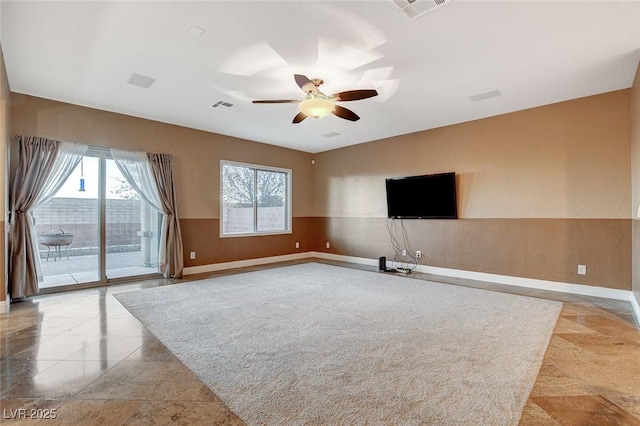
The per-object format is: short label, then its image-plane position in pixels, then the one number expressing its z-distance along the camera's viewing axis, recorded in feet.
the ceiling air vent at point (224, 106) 15.34
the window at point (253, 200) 21.86
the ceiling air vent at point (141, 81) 12.43
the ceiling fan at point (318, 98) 11.19
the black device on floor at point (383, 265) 20.58
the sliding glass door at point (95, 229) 15.11
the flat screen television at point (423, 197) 18.93
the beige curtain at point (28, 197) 13.35
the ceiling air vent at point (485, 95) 14.05
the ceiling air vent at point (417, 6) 8.04
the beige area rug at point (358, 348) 6.10
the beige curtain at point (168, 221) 17.95
